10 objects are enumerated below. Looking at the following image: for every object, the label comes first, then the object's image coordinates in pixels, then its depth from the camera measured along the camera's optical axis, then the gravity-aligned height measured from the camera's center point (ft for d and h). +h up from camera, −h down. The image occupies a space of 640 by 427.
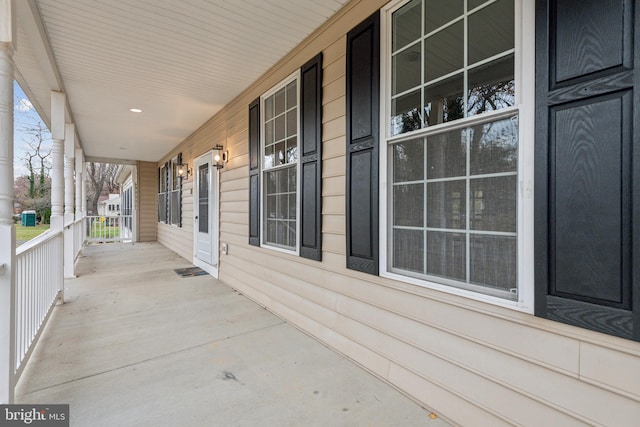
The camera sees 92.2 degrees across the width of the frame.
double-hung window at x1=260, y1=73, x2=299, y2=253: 10.98 +1.72
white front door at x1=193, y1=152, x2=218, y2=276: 17.34 -0.13
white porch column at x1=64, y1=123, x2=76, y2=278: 16.43 +0.34
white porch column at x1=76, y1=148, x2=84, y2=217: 22.66 +2.52
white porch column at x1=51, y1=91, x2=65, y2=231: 12.85 +2.26
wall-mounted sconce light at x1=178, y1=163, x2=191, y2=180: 23.01 +3.05
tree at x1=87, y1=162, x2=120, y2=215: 59.26 +6.43
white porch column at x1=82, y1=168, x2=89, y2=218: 26.77 +1.77
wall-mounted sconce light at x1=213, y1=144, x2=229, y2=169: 16.39 +2.93
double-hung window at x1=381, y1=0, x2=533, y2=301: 5.15 +1.28
